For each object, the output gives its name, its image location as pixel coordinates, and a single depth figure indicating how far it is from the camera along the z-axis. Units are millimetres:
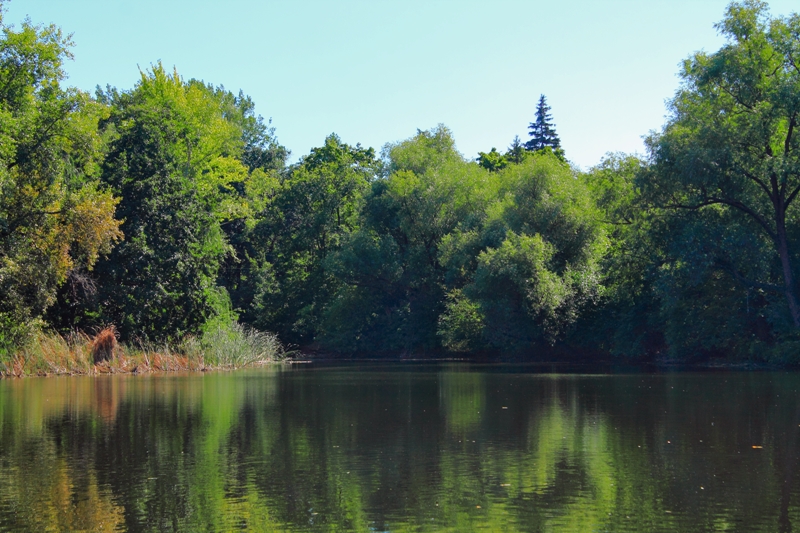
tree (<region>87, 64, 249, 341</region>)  39500
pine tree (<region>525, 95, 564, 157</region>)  84481
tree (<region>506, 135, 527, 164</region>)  67850
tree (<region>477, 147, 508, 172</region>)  68375
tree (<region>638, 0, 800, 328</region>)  35031
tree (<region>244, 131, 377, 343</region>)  63269
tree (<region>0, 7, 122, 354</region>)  29359
